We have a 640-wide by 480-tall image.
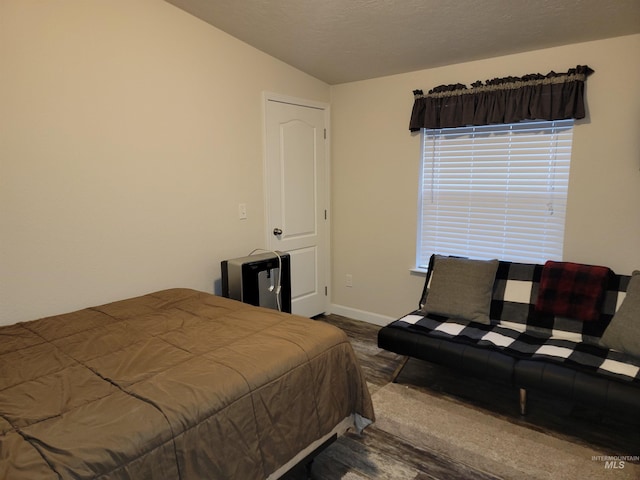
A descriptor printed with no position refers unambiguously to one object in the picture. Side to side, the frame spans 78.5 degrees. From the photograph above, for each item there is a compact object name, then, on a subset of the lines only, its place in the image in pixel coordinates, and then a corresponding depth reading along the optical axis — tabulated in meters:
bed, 1.10
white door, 3.43
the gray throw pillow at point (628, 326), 2.20
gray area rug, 1.91
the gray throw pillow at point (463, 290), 2.84
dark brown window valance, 2.62
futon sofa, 2.09
